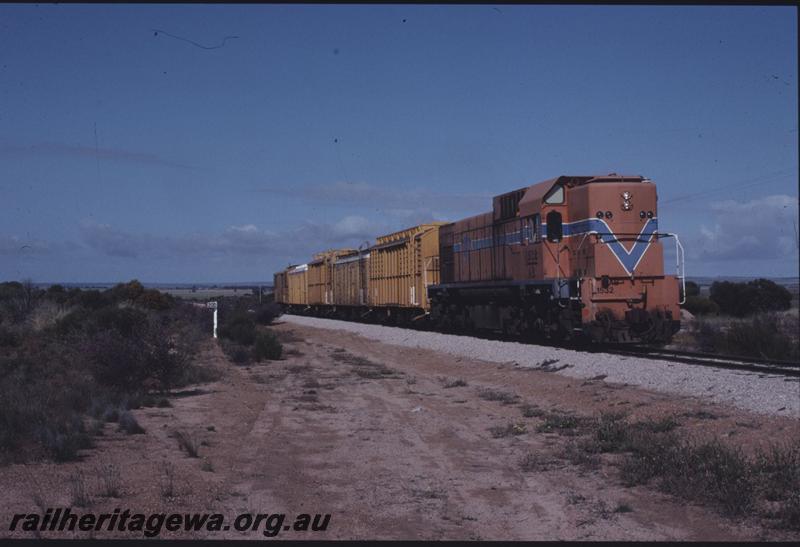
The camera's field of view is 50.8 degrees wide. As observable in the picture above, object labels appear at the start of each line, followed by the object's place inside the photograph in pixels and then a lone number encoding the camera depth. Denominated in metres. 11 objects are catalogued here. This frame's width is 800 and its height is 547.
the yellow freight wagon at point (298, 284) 62.21
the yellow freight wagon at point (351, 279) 43.00
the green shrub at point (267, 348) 24.75
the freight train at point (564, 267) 19.78
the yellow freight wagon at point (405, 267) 33.16
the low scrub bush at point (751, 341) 22.94
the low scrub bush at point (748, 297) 60.69
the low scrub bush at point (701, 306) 56.91
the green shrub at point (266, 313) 49.72
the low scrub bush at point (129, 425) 11.57
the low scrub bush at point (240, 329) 30.27
